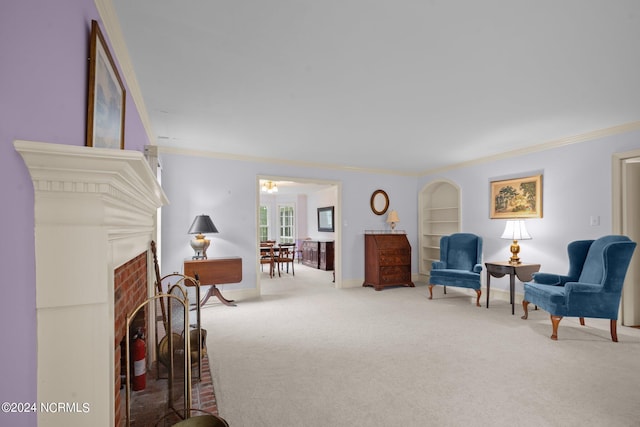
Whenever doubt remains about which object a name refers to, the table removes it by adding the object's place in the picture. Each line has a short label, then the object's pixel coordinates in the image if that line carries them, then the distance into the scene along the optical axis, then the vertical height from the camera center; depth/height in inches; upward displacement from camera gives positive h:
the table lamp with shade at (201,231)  166.6 -7.3
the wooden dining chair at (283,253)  288.4 -34.6
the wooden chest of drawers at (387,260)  222.5 -31.4
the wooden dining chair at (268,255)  275.7 -35.6
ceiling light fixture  273.9 +25.8
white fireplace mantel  36.0 -6.8
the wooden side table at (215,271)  165.5 -28.5
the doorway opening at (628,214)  140.5 +0.0
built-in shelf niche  245.0 -1.4
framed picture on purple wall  54.4 +23.4
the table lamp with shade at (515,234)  167.1 -10.1
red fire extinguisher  73.7 -34.3
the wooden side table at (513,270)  161.9 -28.5
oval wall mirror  242.2 +10.3
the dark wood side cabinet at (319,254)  311.7 -38.4
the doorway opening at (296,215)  349.1 +1.4
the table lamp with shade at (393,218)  239.3 -1.9
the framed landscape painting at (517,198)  172.4 +9.5
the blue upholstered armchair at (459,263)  178.9 -28.9
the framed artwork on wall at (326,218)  327.3 -2.3
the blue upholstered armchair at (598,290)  121.0 -29.1
